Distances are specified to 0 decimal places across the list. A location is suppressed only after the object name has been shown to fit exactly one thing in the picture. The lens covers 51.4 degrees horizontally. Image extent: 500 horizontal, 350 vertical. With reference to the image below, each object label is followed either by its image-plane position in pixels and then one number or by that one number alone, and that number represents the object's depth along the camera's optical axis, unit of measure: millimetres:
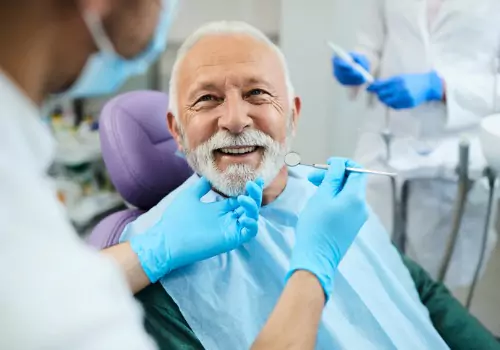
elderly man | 1101
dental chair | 1292
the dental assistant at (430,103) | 1604
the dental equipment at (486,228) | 1530
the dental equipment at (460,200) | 1506
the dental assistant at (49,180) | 463
